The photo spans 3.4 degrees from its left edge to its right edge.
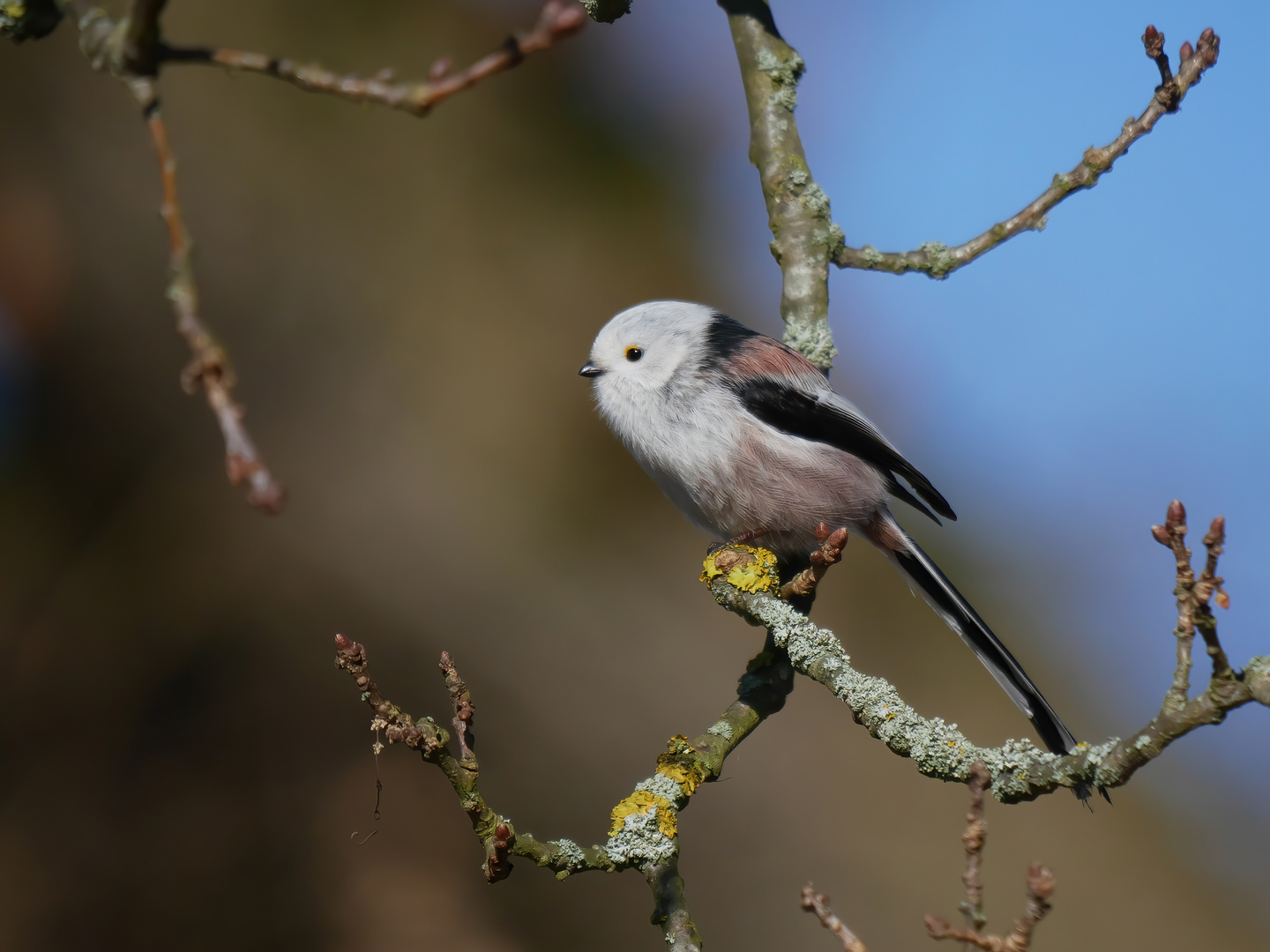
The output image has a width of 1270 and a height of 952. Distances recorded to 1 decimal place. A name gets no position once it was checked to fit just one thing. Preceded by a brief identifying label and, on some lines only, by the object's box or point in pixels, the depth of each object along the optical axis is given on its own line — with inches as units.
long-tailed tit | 184.3
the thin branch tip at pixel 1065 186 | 183.4
